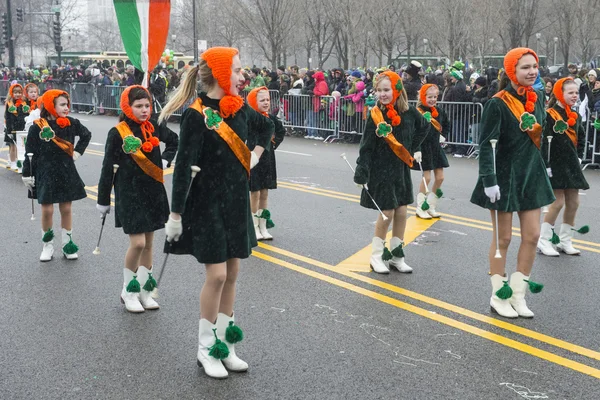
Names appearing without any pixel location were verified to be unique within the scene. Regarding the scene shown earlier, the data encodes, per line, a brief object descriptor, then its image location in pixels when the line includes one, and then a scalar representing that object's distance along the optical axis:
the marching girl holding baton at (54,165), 7.66
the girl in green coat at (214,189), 4.50
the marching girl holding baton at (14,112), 13.48
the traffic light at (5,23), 40.62
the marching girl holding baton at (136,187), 6.05
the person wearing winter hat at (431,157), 9.87
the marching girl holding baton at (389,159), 6.96
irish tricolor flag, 7.89
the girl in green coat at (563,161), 7.66
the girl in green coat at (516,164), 5.67
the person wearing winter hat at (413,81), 16.38
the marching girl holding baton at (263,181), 8.13
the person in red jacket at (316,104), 19.81
